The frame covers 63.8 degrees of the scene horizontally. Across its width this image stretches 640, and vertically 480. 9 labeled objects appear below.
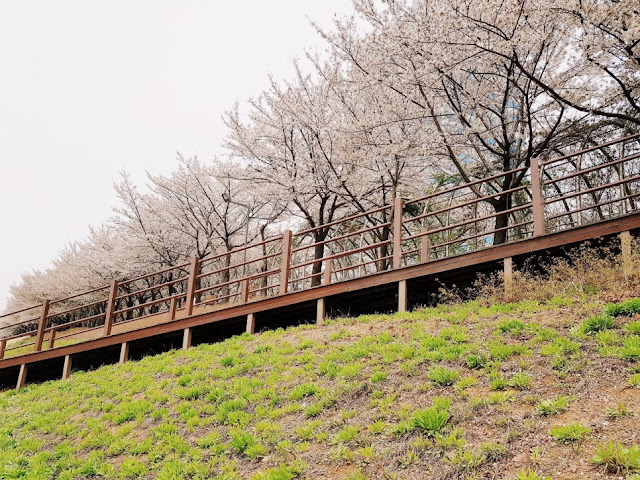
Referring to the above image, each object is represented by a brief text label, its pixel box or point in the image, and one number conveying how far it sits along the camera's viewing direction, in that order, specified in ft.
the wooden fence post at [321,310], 32.73
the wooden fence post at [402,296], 30.10
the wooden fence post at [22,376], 46.24
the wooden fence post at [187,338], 37.68
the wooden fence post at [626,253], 23.36
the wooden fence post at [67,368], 43.14
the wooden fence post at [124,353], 40.65
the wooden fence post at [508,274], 26.61
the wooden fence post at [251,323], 35.53
